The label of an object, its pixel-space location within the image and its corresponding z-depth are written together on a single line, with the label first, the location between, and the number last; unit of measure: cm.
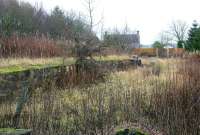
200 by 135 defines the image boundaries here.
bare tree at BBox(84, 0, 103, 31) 1461
